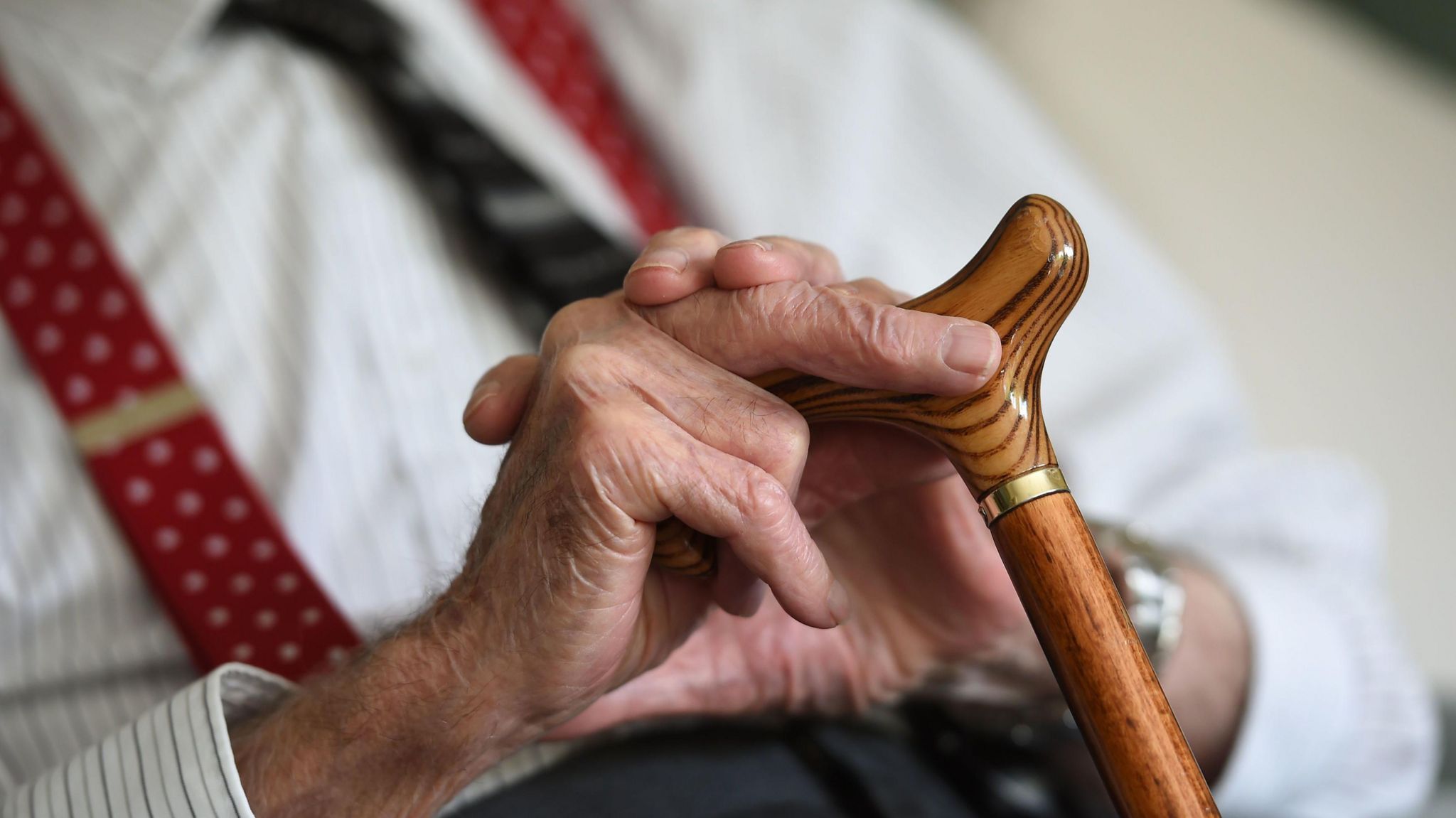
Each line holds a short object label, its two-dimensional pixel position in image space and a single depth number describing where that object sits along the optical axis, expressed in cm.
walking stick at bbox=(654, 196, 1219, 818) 83
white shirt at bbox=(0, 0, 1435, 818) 98
